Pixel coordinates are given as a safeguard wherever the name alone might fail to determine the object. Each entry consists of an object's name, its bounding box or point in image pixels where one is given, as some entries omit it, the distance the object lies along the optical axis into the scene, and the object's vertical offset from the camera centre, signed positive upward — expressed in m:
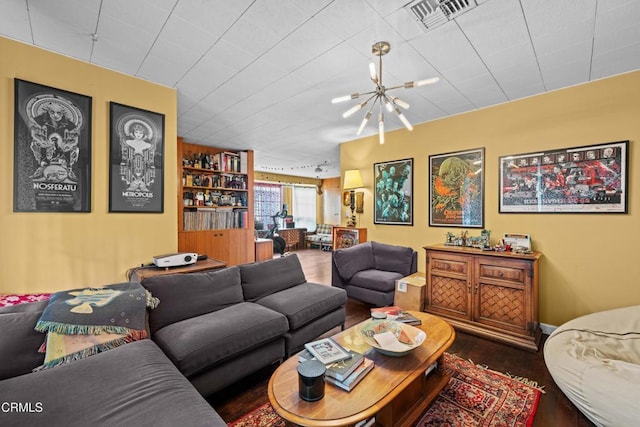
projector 2.47 -0.44
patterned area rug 1.61 -1.27
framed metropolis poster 2.41 +0.51
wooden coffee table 1.16 -0.87
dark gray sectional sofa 1.07 -0.79
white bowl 1.56 -0.79
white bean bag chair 1.43 -0.97
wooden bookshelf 4.48 +0.21
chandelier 2.01 +0.97
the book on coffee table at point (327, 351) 1.50 -0.82
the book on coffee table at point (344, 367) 1.36 -0.83
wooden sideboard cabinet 2.54 -0.84
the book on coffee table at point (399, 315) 2.03 -0.82
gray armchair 3.31 -0.79
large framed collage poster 2.49 +0.33
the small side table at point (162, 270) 2.29 -0.52
